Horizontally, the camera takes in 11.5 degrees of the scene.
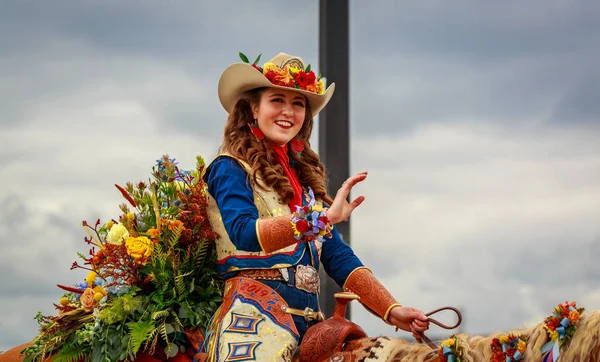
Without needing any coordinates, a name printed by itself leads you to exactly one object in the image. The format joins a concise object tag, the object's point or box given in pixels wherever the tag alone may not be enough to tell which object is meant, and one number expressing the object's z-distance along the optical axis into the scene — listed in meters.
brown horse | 8.62
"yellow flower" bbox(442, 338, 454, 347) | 8.79
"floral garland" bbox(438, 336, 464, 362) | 8.78
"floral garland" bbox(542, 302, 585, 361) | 8.65
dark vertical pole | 10.43
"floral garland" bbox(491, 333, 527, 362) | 8.71
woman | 9.08
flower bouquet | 9.26
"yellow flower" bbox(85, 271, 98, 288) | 9.44
